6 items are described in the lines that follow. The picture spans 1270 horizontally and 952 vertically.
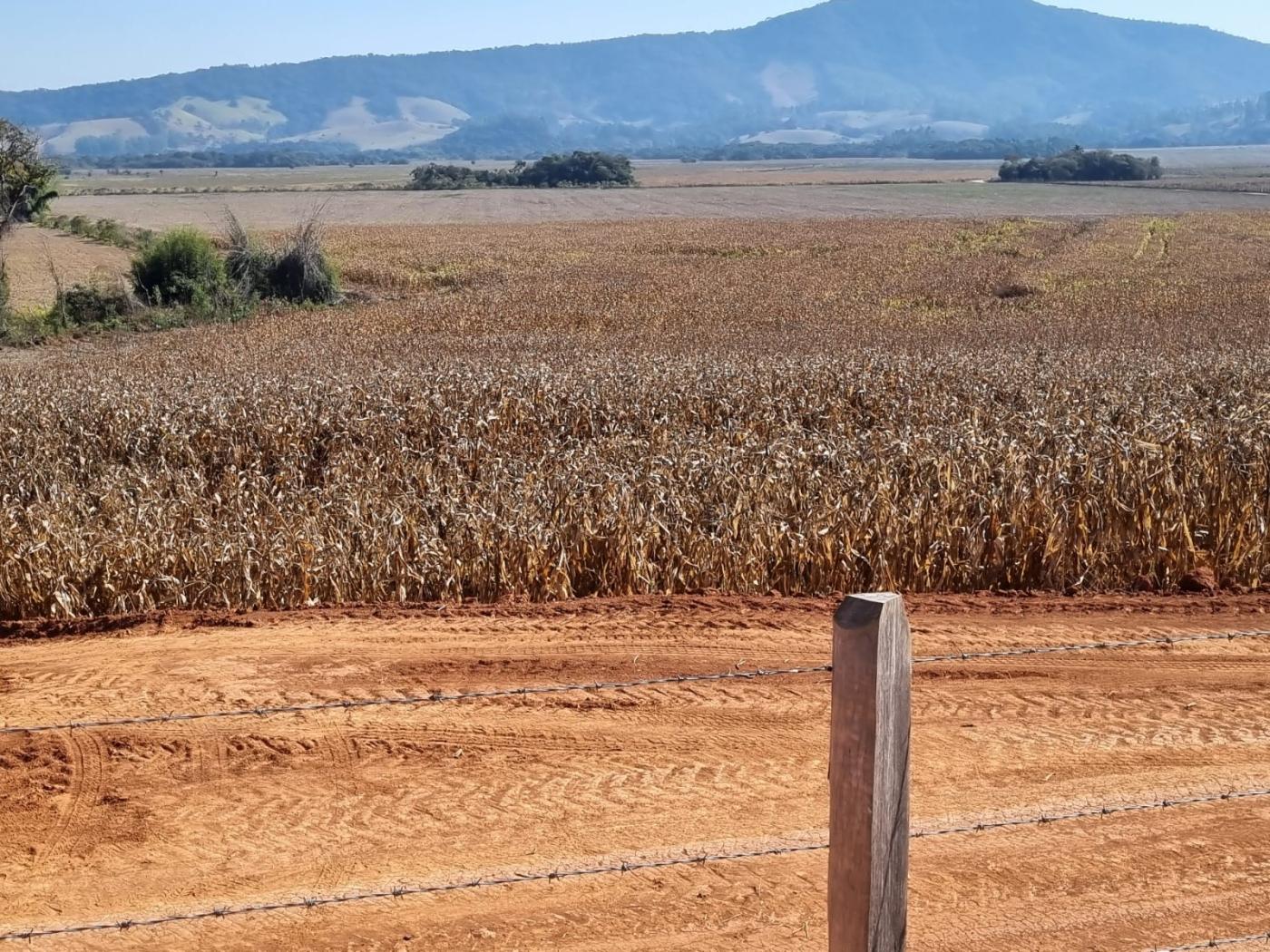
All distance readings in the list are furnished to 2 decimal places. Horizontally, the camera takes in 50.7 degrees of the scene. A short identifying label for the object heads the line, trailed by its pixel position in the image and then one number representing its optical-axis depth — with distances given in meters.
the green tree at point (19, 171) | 37.16
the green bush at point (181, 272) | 34.44
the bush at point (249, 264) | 36.31
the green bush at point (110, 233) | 56.47
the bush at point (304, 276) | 36.19
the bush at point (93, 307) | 32.06
